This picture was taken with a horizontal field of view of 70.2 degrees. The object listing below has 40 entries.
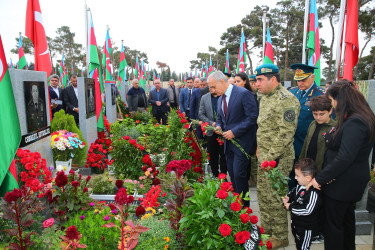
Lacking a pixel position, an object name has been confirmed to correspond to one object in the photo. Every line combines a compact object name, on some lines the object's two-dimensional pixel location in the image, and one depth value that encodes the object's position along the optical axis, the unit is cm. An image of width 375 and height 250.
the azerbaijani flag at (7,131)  255
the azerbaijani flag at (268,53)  845
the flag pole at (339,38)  559
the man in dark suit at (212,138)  472
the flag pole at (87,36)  726
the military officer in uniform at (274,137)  273
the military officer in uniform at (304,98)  327
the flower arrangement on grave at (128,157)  430
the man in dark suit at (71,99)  675
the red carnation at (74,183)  229
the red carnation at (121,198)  156
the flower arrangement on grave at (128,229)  157
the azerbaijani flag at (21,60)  950
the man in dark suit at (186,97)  794
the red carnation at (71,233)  154
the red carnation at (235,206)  187
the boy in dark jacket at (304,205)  230
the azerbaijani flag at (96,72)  672
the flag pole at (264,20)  969
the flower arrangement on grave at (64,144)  418
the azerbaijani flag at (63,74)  2293
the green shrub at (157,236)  201
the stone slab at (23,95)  315
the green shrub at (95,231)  209
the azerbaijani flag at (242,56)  1121
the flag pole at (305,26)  729
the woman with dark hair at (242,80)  471
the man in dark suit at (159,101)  971
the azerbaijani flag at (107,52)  1077
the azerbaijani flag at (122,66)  1261
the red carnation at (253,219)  191
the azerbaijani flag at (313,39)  670
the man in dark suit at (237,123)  334
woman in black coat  206
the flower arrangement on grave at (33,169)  238
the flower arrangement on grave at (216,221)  192
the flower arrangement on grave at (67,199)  239
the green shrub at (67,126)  482
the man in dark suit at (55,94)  676
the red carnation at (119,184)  235
